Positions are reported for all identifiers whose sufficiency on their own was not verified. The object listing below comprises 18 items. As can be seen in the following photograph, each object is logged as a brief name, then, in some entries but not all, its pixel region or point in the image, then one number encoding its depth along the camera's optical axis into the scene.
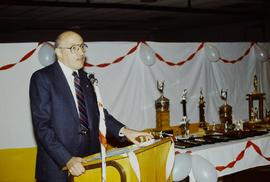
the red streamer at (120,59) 5.41
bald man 2.65
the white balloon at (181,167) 3.88
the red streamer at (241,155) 4.46
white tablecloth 4.34
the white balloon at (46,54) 4.84
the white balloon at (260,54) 7.08
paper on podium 2.43
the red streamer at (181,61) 5.82
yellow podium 2.23
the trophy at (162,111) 5.54
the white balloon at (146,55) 5.55
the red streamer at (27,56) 4.91
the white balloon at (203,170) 3.97
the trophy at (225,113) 5.62
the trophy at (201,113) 5.52
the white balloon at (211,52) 6.28
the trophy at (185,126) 4.98
